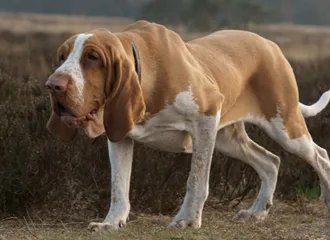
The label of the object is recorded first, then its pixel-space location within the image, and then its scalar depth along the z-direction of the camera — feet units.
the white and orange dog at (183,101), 33.99
